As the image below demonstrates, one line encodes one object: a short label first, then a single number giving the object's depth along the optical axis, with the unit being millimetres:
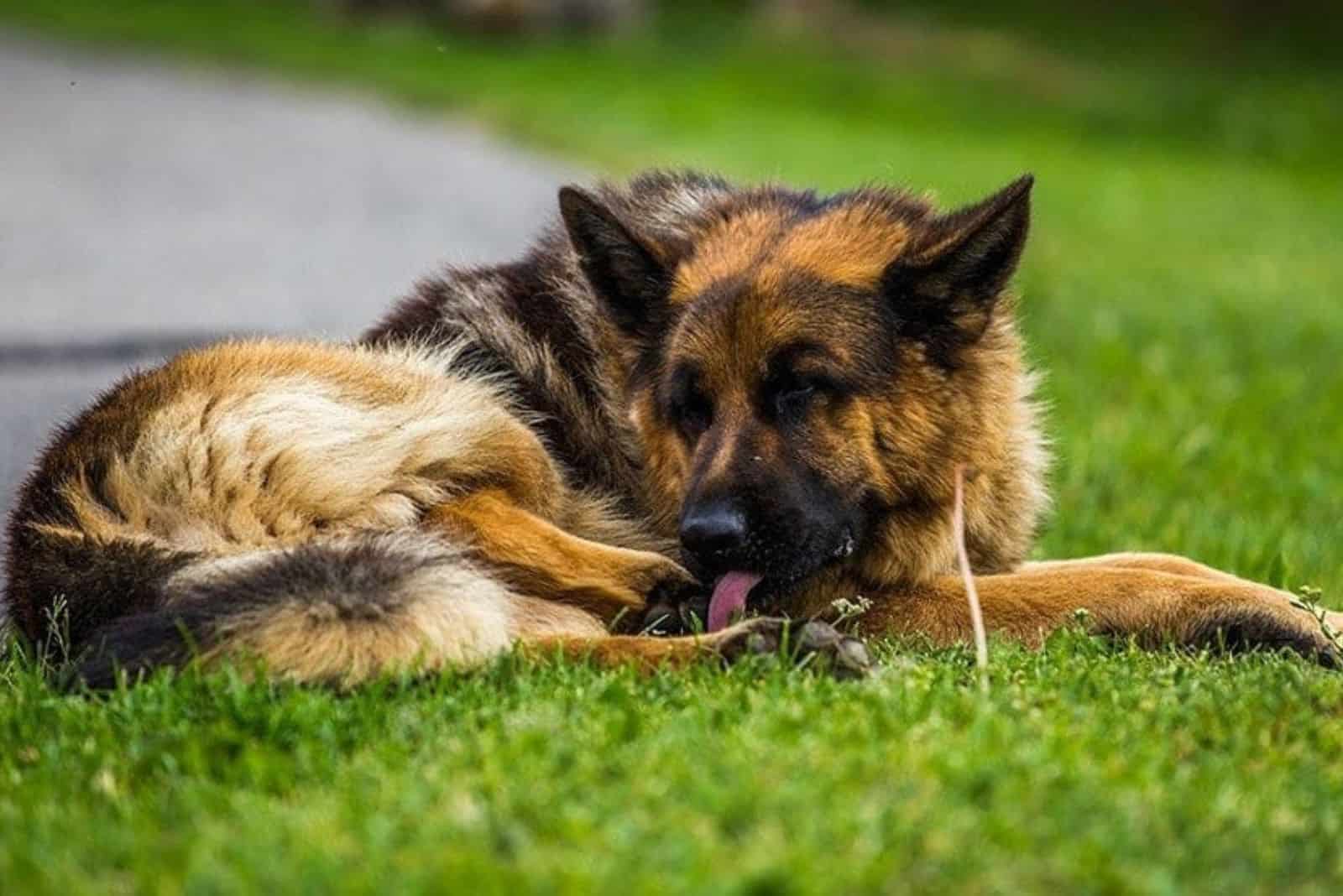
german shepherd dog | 9086
